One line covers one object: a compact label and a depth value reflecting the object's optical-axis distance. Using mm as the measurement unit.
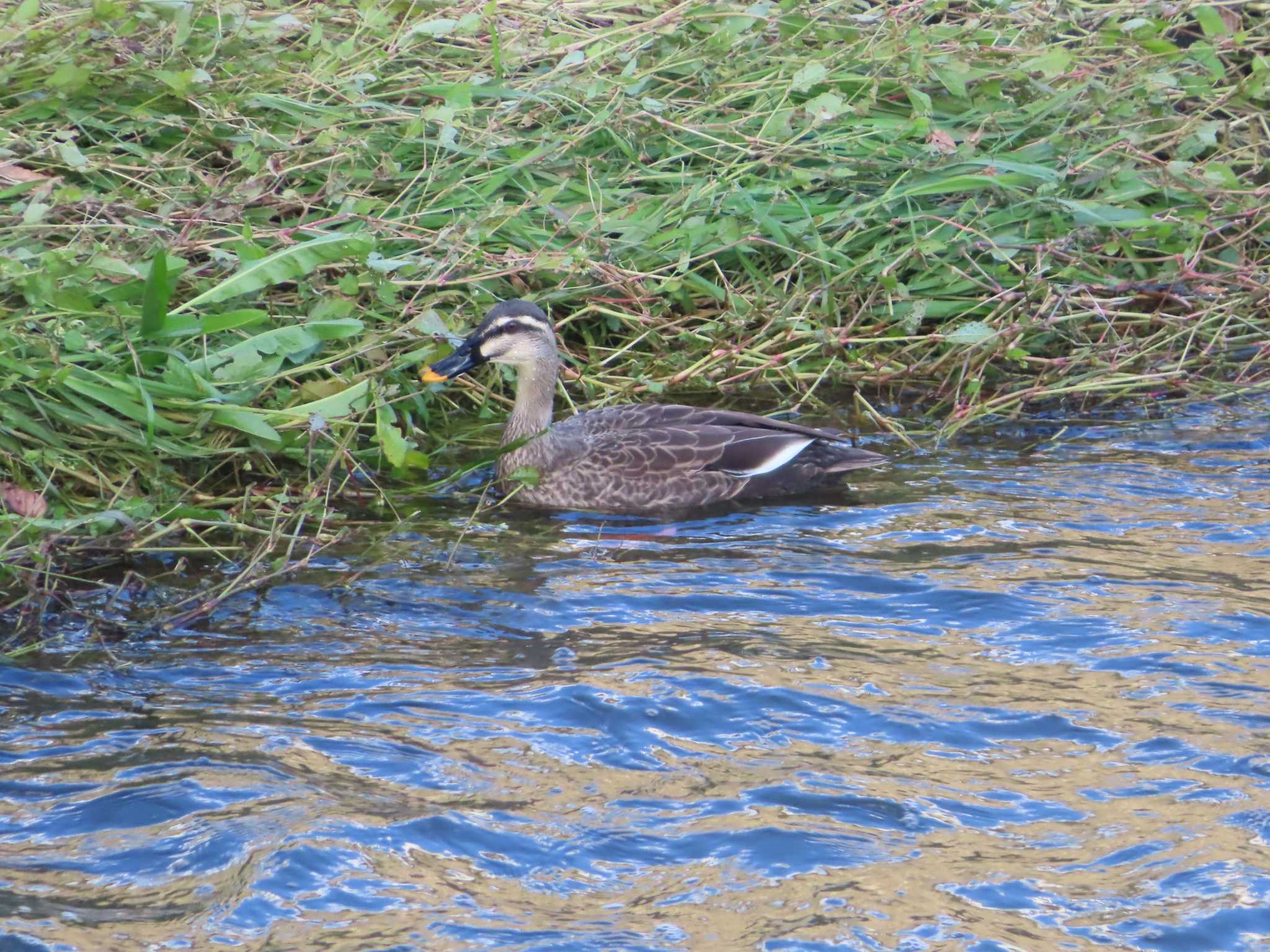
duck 15383
